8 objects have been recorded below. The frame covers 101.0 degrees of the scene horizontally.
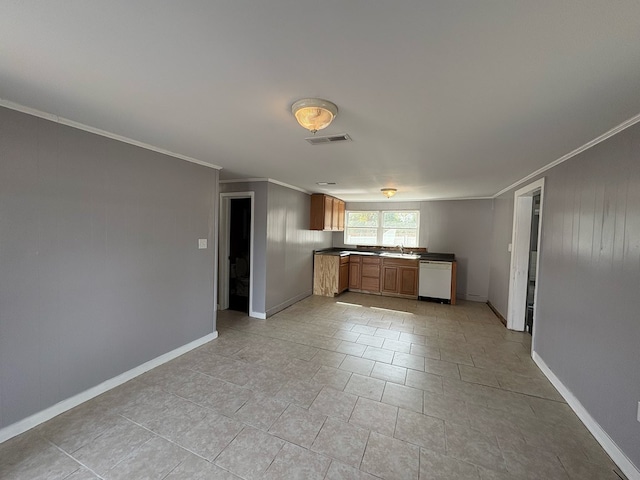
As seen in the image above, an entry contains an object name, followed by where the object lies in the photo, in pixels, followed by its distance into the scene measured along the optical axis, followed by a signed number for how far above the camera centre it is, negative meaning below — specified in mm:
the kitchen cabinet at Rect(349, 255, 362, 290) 6227 -975
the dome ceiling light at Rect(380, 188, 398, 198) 4661 +719
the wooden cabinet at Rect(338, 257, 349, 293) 5879 -1036
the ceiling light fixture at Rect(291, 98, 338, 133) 1582 +723
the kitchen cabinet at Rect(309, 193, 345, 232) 5617 +396
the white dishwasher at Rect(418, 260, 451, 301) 5406 -972
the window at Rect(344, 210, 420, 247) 6441 +93
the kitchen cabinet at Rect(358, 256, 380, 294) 6059 -1017
